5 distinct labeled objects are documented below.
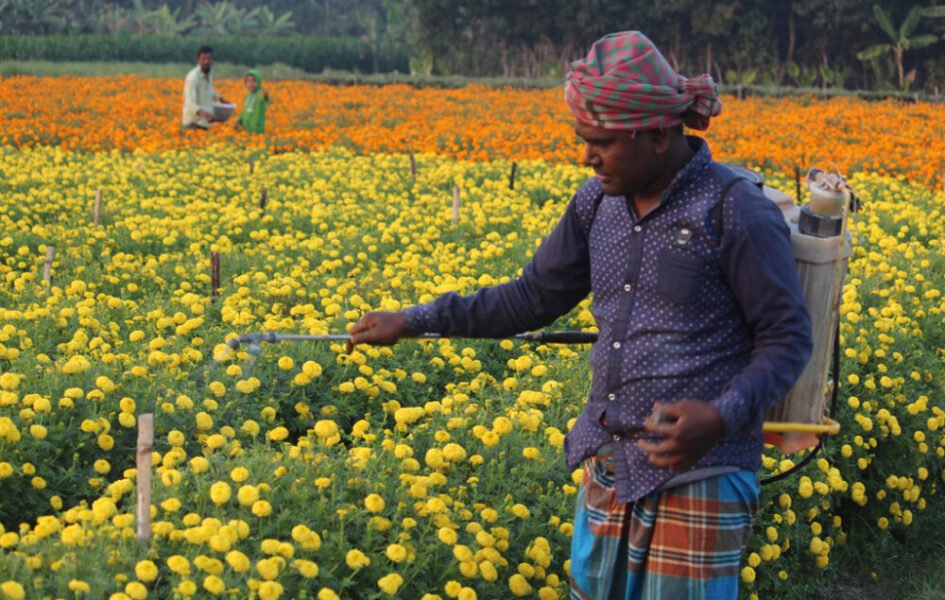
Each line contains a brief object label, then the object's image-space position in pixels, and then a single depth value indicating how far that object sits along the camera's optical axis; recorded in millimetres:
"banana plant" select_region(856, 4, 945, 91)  32091
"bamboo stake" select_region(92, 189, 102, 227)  9516
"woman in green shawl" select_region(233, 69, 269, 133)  17500
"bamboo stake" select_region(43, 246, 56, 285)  7081
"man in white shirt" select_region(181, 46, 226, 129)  15922
